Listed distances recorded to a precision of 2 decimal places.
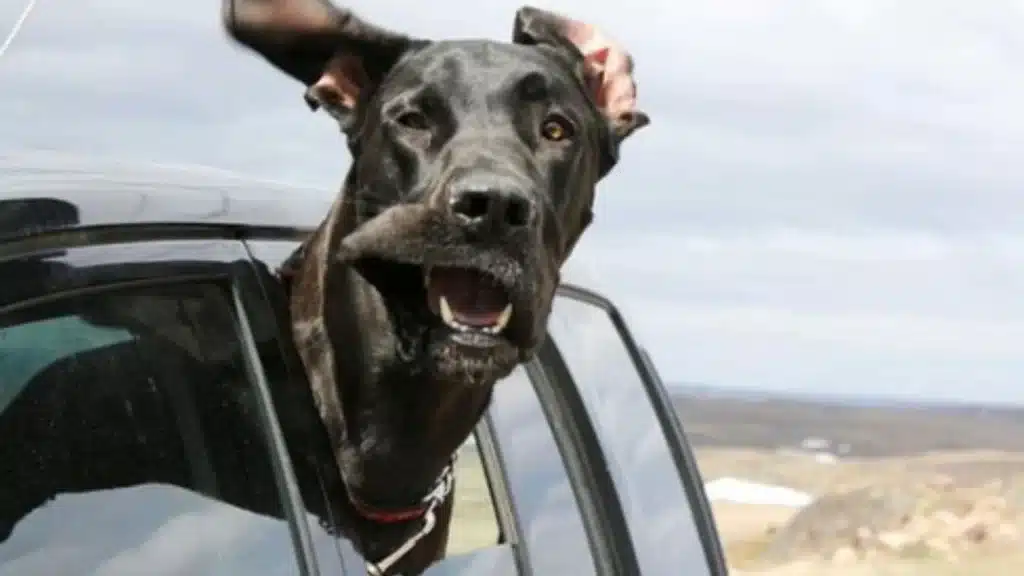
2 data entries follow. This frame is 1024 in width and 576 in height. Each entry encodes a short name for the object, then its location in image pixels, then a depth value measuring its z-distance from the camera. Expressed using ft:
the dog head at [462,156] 11.24
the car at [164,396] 7.79
